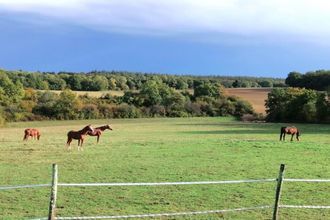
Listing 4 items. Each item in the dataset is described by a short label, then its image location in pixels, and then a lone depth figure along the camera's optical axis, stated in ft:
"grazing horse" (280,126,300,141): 116.88
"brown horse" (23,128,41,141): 114.56
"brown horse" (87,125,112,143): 97.63
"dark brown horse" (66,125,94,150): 90.58
